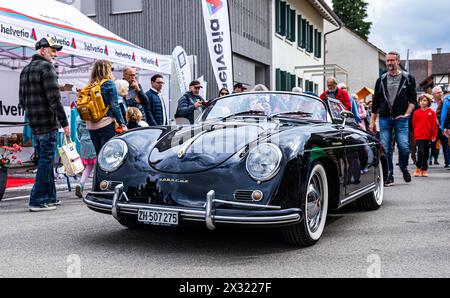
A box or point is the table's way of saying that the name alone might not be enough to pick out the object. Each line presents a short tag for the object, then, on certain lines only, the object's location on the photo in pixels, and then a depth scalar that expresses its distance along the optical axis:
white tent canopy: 8.14
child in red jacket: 10.36
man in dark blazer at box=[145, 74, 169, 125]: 8.00
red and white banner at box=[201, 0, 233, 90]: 12.48
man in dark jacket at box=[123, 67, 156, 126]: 7.48
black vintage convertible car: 3.69
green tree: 57.78
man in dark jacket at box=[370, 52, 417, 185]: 8.10
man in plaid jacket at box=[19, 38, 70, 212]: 5.89
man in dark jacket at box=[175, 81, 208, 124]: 8.23
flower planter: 6.77
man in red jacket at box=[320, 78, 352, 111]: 10.31
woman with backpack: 6.39
